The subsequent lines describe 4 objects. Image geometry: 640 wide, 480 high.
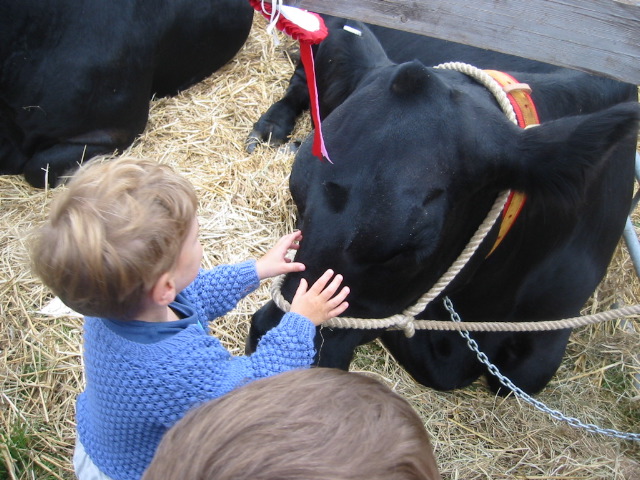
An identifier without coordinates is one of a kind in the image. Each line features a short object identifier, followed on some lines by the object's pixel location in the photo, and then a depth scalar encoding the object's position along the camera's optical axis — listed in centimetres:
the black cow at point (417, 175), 167
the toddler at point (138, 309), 137
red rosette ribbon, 135
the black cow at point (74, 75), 334
